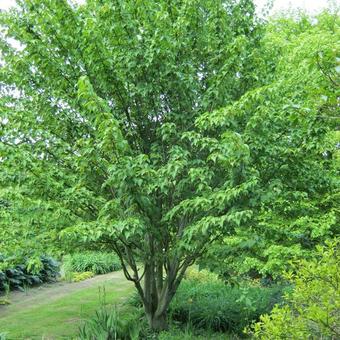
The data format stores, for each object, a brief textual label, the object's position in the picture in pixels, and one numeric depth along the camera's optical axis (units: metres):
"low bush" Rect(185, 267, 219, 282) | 11.20
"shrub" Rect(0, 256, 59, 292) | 10.75
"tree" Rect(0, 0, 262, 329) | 4.48
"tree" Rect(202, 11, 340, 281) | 4.38
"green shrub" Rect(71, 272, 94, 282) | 12.84
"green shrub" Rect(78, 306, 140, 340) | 5.50
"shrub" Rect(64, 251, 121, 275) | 14.19
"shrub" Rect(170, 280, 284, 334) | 7.03
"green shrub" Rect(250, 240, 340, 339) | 2.81
